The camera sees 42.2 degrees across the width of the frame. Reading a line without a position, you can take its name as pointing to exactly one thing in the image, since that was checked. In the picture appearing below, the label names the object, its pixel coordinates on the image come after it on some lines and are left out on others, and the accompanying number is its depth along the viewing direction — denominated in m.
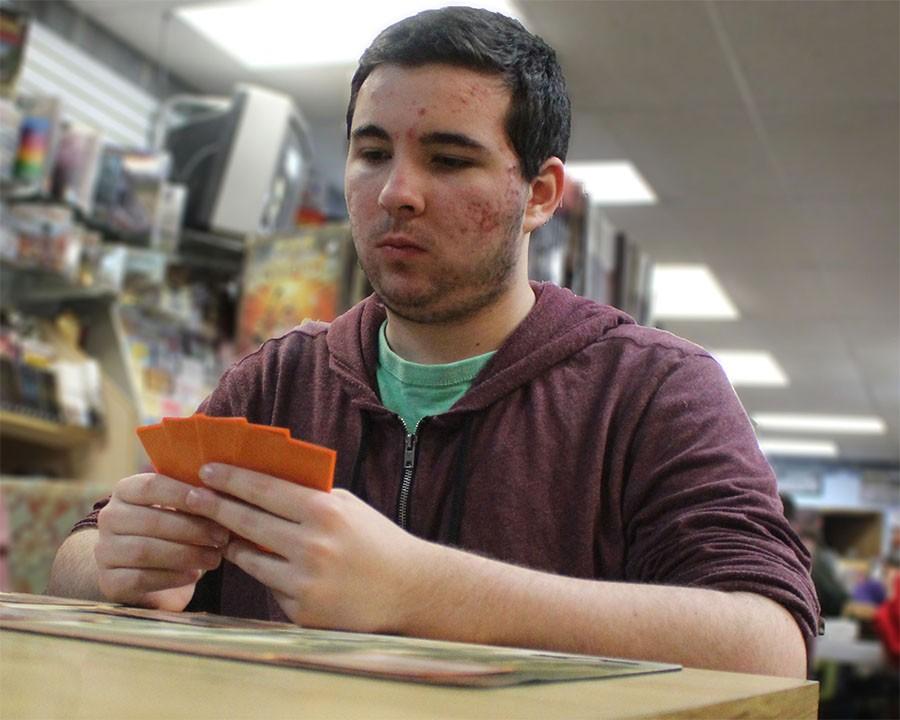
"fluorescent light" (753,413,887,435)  12.31
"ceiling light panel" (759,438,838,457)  14.49
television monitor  4.18
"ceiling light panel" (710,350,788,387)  9.77
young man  0.98
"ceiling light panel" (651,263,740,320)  7.47
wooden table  0.45
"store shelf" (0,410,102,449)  3.24
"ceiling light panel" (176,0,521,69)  4.25
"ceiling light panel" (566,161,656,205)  5.71
